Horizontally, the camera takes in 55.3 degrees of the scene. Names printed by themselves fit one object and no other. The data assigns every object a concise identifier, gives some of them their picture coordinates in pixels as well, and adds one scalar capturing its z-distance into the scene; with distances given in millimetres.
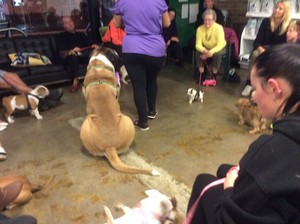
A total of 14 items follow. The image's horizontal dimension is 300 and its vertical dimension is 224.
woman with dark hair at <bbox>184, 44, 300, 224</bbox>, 719
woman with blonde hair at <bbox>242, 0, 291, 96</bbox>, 3531
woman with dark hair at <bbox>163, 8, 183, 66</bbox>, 5328
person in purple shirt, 2582
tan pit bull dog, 2326
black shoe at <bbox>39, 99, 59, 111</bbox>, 3598
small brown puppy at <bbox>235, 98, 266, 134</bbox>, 2902
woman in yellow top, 4266
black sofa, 4207
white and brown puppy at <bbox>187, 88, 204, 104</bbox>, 3676
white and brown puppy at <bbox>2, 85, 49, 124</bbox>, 3227
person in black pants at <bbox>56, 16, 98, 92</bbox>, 4465
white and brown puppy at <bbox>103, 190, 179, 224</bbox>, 1361
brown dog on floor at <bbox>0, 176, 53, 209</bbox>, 1835
